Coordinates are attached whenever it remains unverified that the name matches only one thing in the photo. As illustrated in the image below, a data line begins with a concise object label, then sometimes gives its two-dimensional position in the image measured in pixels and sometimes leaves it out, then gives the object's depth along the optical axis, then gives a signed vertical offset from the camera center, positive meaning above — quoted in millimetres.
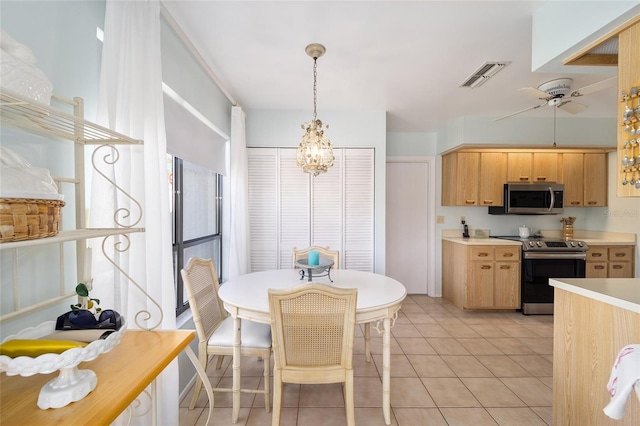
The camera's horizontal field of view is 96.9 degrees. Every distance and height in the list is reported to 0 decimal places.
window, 2266 -65
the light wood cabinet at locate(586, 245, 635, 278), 3611 -695
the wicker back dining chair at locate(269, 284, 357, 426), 1473 -692
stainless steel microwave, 3857 +121
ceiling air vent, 2391 +1195
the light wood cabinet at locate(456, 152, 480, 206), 3977 +409
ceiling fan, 2174 +907
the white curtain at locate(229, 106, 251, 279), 3062 +112
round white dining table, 1662 -577
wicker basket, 613 -22
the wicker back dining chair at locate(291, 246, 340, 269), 2778 -460
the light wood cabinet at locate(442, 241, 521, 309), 3656 -903
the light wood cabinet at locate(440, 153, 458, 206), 4046 +414
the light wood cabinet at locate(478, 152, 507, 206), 3951 +418
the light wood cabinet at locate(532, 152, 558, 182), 3936 +565
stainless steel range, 3566 -753
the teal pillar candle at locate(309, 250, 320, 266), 2162 -385
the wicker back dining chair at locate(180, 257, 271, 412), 1825 -847
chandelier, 2219 +450
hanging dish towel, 879 -562
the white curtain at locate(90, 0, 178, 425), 1154 +177
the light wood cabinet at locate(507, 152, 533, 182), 3930 +581
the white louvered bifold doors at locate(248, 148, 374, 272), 3547 -56
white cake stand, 621 -365
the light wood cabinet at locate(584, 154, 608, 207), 3957 +372
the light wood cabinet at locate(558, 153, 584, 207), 3947 +387
